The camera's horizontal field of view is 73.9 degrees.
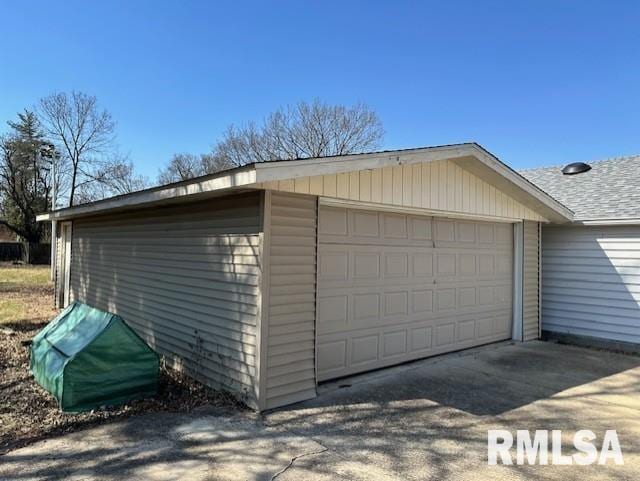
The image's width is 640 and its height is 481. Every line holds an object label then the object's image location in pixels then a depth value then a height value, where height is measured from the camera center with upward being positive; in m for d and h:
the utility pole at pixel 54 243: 12.75 +0.12
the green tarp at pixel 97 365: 4.08 -1.19
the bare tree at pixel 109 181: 29.09 +4.64
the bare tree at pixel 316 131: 24.98 +7.12
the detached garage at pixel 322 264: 4.31 -0.19
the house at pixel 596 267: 7.20 -0.25
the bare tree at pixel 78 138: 28.08 +7.28
